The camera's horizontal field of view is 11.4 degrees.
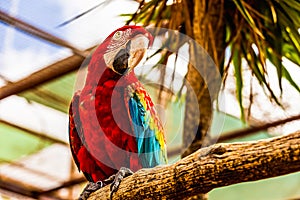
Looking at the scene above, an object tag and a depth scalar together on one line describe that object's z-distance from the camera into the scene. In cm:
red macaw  406
